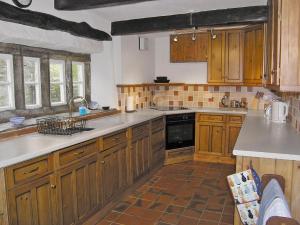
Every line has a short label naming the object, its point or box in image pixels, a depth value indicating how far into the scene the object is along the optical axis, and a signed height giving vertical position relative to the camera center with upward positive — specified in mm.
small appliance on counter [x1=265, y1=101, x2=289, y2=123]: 3443 -305
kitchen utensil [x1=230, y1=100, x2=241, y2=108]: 5148 -298
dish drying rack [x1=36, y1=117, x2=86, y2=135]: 2680 -358
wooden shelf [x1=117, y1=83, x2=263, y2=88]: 4525 +70
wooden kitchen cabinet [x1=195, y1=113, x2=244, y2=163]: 4668 -813
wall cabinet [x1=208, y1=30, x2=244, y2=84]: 4766 +543
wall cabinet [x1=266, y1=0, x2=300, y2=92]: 1911 +288
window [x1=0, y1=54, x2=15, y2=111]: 2777 +73
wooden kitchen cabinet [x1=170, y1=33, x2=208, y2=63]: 5062 +746
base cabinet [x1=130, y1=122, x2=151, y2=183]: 3592 -845
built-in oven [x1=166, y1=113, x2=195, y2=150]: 4684 -719
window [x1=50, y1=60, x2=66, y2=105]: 3416 +95
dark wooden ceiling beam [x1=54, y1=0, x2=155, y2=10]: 2682 +847
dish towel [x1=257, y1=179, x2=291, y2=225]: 1123 -499
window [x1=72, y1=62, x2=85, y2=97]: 3797 +152
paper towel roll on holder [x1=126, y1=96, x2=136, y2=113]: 4488 -240
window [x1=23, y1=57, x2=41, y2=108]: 3053 +90
